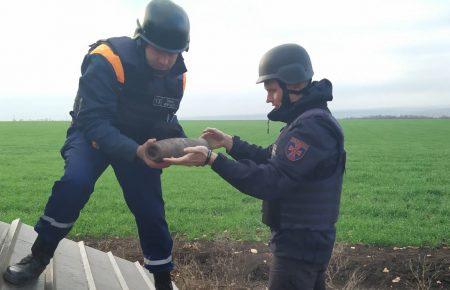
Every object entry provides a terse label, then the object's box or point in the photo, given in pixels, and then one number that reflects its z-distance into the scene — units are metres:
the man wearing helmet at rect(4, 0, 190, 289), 3.53
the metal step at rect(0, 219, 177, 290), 4.06
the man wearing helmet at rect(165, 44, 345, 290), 3.21
